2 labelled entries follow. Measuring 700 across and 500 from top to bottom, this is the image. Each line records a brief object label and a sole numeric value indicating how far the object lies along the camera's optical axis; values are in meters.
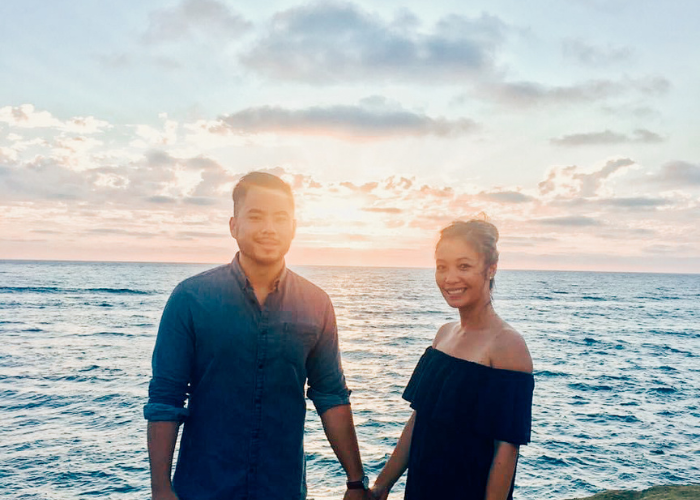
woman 2.82
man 2.71
